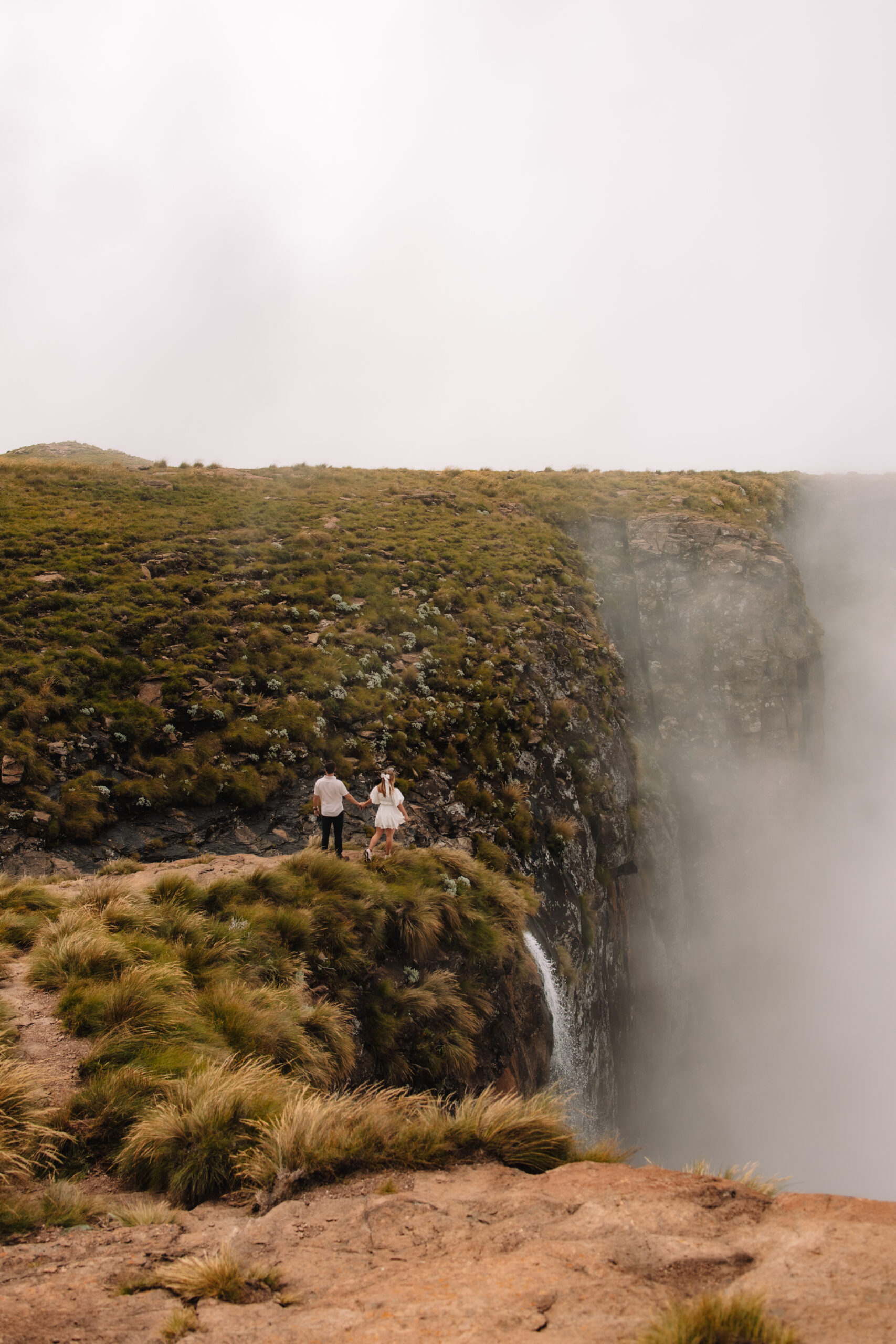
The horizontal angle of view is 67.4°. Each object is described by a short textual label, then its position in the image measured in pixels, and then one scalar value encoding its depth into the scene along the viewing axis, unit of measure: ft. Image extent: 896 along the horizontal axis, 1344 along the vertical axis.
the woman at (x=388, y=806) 48.11
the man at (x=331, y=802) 46.62
